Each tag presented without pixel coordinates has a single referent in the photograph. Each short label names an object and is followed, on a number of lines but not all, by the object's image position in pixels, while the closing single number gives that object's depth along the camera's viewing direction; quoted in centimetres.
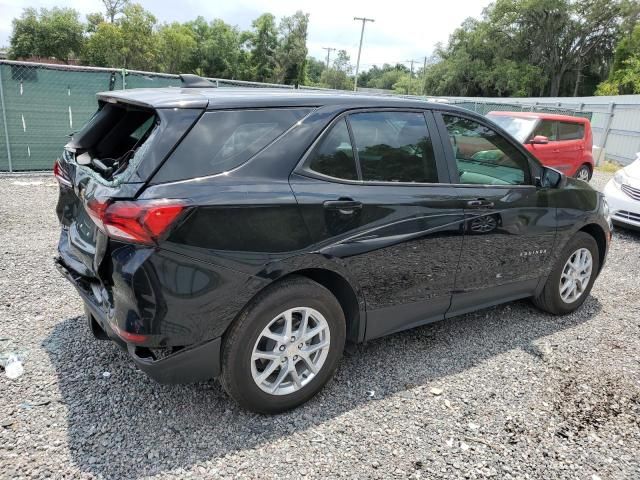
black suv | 234
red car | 1000
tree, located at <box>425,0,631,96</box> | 5306
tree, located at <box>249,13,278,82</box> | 6353
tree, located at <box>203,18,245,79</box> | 6103
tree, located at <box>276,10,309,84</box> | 6338
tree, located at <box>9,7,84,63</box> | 5622
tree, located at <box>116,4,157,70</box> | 4597
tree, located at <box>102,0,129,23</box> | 5697
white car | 751
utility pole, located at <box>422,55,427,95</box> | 6769
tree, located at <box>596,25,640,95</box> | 3947
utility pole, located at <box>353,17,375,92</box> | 5166
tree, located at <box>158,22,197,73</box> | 5200
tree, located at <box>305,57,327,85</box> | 11462
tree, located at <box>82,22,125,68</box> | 4572
